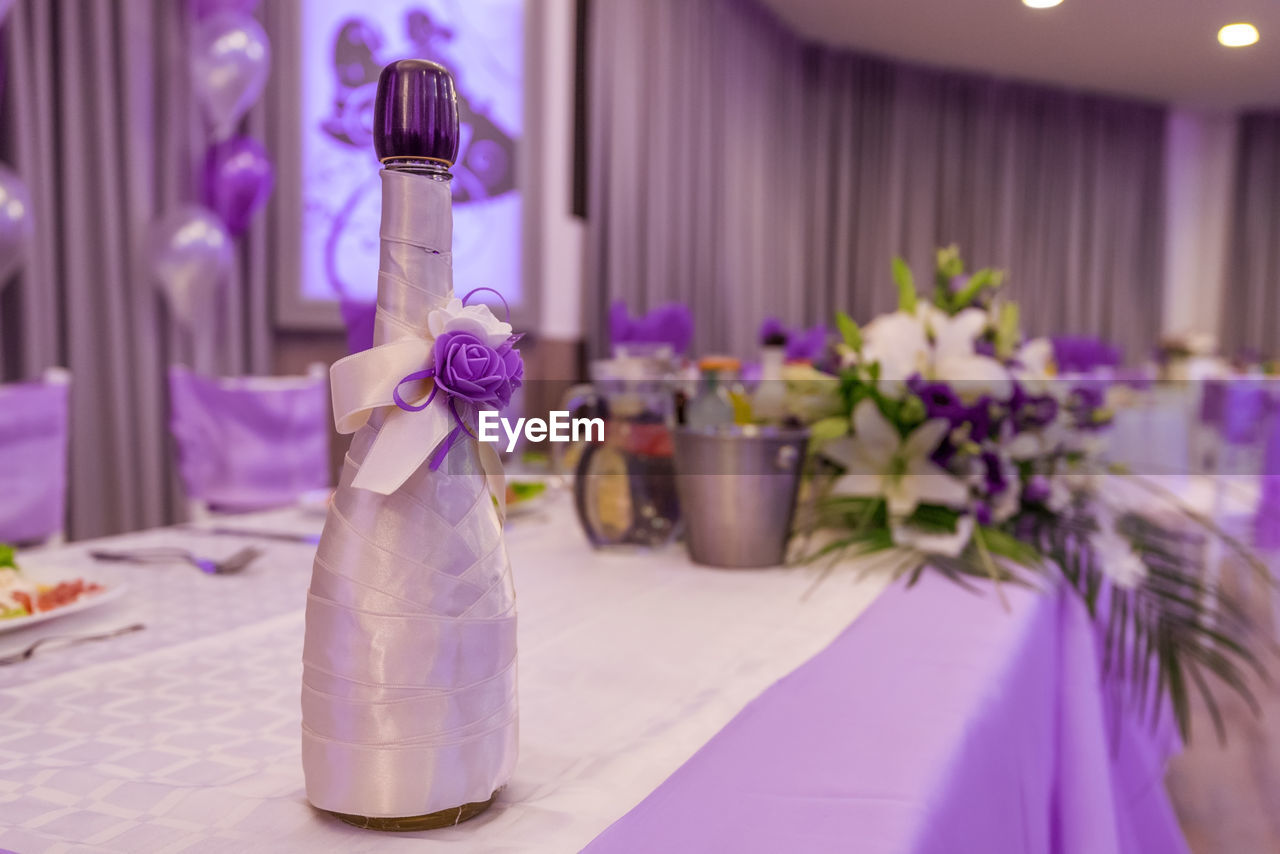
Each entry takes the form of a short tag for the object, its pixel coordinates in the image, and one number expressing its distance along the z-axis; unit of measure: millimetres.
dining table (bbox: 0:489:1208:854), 391
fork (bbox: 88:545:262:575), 872
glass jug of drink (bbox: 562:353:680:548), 949
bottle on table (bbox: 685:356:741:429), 966
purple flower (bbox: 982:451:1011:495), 971
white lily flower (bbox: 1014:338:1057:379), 1060
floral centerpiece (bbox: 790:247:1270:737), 864
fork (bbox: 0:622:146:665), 623
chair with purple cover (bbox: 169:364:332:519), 1970
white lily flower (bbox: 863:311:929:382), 988
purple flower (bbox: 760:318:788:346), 1441
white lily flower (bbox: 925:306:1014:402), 967
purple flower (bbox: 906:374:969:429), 947
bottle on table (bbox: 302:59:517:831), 362
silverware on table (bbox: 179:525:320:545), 1026
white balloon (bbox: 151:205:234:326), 2514
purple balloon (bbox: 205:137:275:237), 2678
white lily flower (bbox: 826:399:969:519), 952
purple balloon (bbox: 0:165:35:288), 1964
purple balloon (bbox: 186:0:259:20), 2633
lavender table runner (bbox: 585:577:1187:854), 392
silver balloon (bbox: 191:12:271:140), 2508
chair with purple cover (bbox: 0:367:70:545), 1393
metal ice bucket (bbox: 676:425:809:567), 851
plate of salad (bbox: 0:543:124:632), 664
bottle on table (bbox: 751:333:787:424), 1065
